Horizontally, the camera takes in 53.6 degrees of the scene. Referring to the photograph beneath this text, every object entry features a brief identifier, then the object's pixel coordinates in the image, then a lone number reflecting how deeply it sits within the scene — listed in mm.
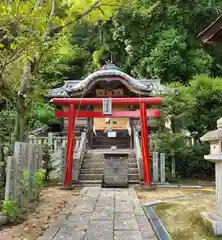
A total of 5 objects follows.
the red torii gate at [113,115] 7303
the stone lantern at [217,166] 3522
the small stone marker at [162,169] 8104
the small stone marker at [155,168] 8141
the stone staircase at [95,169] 8265
